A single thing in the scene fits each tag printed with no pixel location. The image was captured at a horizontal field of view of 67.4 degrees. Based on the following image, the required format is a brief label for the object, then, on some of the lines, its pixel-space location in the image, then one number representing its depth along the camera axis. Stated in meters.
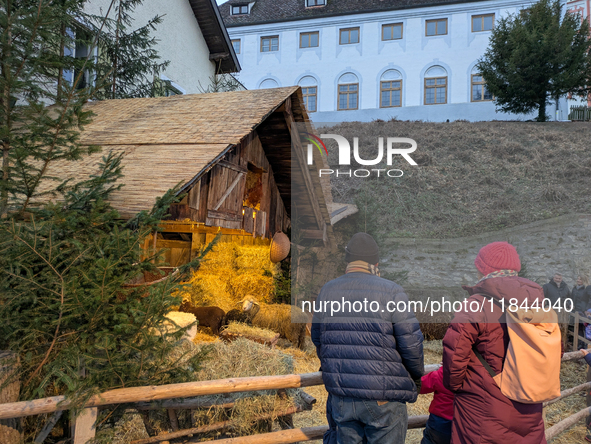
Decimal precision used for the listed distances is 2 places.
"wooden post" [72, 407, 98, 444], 3.57
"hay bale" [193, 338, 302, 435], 4.58
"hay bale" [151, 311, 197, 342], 7.06
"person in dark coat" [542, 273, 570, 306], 10.50
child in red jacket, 3.12
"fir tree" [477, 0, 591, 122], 26.67
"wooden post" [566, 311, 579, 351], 9.73
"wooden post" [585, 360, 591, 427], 5.97
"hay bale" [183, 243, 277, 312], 9.59
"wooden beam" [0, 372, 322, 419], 3.34
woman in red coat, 2.64
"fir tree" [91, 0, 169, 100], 12.97
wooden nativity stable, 5.32
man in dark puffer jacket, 2.88
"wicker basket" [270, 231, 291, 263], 9.88
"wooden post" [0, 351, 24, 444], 3.49
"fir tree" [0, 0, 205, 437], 3.41
